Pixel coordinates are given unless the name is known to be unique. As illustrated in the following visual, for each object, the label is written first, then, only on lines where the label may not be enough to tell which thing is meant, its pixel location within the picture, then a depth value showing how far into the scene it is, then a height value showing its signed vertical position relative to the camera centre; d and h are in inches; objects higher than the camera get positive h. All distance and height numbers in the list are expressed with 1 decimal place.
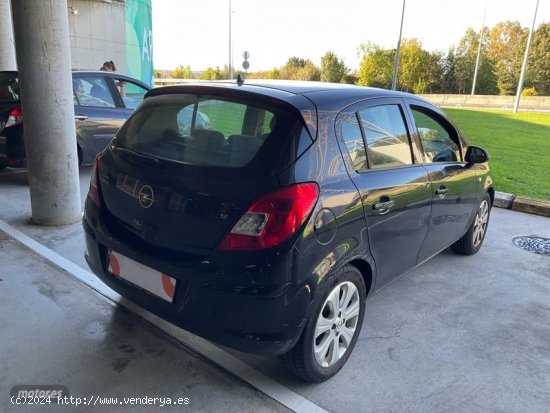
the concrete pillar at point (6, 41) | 354.3 +10.9
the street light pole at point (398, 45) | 1083.4 +70.3
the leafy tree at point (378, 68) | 1979.6 +29.8
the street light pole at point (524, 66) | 1029.2 +34.6
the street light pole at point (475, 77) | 1791.1 +9.6
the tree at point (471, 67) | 2140.7 +57.3
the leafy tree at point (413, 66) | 2042.3 +45.3
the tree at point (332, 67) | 2297.0 +24.4
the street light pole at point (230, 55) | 1174.3 +30.1
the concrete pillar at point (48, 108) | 166.6 -18.1
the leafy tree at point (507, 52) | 2049.7 +132.0
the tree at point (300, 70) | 2432.5 +6.9
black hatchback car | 83.6 -27.8
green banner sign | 637.3 +32.1
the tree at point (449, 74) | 2199.8 +20.3
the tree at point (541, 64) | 1955.0 +76.3
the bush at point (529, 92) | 1860.7 -37.7
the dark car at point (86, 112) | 239.6 -28.3
